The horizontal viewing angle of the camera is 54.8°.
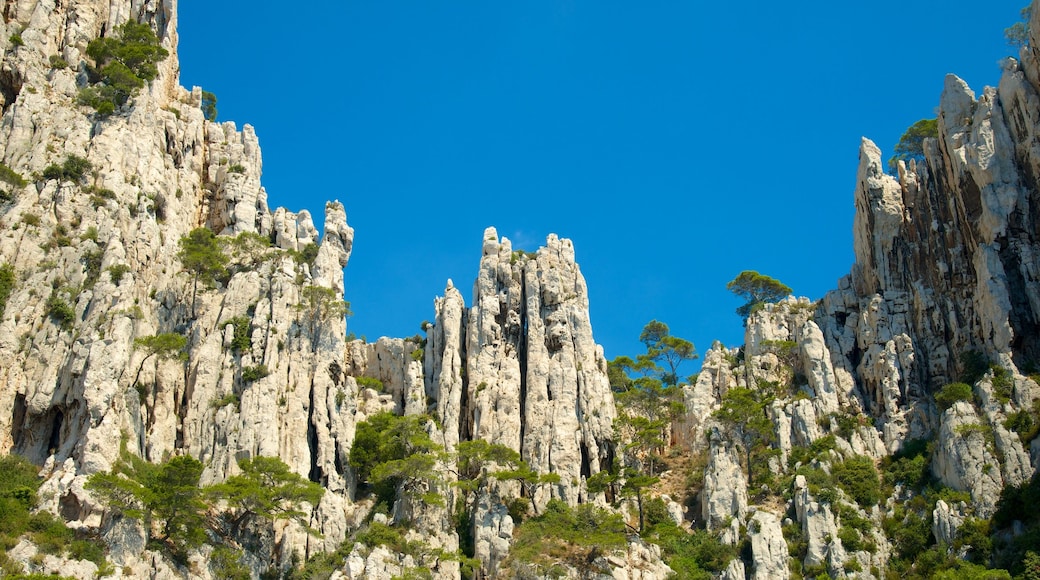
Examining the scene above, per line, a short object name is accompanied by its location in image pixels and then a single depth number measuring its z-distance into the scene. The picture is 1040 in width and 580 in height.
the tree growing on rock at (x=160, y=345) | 62.94
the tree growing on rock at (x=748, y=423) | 68.94
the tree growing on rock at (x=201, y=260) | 72.56
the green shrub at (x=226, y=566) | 55.19
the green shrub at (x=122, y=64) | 75.69
